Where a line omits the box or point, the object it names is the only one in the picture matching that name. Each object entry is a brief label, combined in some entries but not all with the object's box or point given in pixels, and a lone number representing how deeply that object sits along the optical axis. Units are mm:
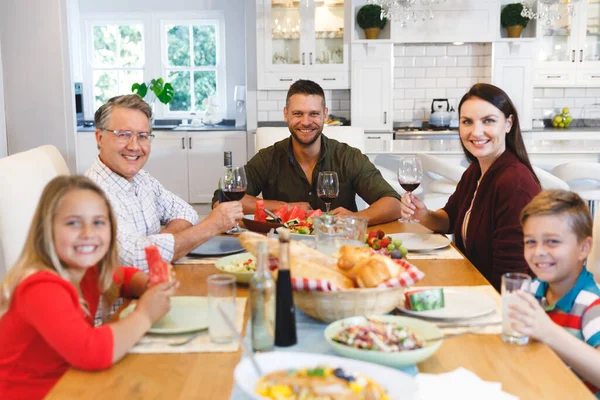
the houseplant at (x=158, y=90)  6914
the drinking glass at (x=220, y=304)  1429
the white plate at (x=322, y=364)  1127
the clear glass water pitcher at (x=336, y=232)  1903
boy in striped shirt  1607
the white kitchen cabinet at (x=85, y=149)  6695
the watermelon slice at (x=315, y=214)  2551
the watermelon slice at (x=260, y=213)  2621
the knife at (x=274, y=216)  2559
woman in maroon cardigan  2264
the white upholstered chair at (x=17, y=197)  2135
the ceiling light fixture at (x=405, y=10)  5762
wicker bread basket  1475
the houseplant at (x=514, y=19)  6574
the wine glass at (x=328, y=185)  2539
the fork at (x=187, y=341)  1450
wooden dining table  1223
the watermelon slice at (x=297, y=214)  2562
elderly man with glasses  2146
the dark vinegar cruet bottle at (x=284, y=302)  1358
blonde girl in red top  1333
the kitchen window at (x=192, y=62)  7539
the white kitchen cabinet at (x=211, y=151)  6699
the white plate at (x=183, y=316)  1498
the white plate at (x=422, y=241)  2311
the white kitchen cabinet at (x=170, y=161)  6711
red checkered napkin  1466
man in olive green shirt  3191
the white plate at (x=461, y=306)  1577
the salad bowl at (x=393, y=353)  1278
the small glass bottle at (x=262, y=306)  1355
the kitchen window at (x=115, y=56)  7531
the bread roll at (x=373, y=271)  1492
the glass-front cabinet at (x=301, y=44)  6648
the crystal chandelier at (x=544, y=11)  5551
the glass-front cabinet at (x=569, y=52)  6781
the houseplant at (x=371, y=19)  6523
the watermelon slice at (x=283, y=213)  2607
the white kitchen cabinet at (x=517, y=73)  6711
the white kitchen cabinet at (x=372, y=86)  6703
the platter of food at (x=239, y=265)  1860
